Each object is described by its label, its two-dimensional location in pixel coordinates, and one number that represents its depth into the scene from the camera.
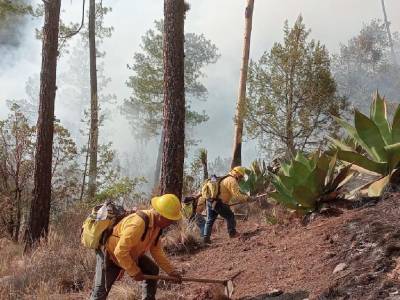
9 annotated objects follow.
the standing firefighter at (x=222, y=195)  7.60
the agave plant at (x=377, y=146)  5.21
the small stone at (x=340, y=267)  4.10
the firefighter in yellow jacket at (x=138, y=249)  4.34
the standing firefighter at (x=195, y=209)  8.29
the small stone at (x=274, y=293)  4.25
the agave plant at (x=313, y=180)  5.58
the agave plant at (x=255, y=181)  10.17
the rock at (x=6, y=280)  5.90
